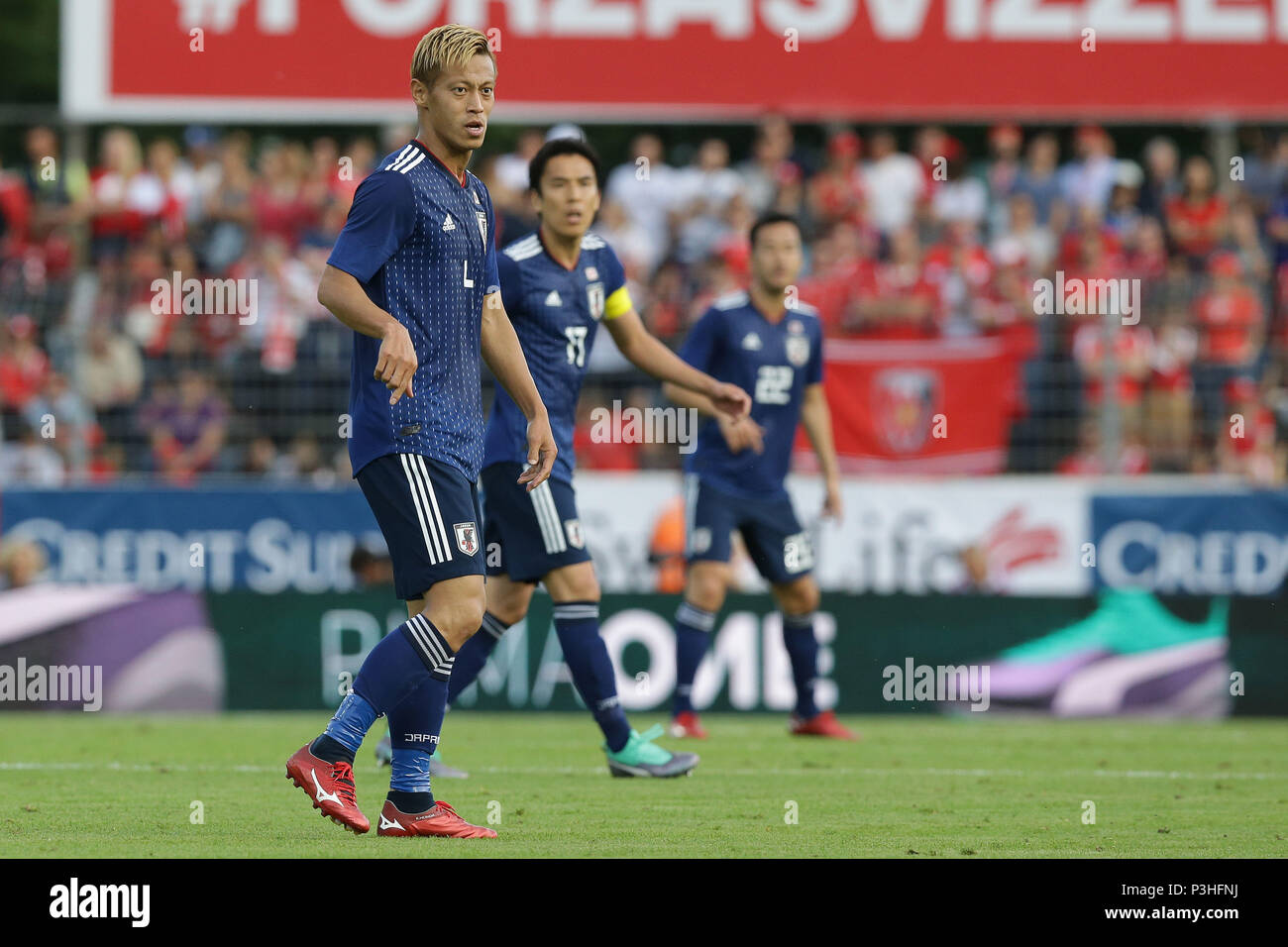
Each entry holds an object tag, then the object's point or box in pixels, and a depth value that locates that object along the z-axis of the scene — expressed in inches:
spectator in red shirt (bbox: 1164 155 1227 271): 678.5
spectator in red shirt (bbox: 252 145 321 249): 696.4
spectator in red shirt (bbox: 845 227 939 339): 617.0
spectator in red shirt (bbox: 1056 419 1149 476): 610.2
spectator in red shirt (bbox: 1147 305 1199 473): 614.5
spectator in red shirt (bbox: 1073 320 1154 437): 613.0
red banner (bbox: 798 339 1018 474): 602.9
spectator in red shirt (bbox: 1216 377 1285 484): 611.5
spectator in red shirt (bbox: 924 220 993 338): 621.0
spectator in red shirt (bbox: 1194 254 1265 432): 614.9
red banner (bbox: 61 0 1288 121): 697.0
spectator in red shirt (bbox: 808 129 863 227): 693.9
